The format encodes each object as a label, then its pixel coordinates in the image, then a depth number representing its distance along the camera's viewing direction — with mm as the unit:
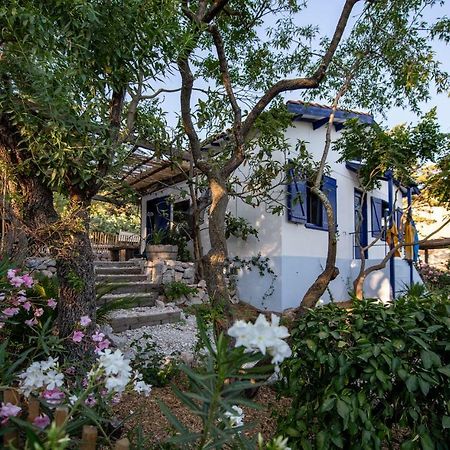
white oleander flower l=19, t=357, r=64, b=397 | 1369
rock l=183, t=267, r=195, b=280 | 8070
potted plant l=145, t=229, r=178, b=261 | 8250
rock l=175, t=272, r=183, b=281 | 7968
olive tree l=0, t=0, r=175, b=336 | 2283
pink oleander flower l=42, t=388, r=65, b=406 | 1467
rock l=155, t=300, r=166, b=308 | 6817
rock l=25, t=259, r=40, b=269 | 4656
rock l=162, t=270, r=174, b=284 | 7735
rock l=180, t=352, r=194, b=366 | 4099
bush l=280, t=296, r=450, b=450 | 1814
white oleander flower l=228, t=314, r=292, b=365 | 981
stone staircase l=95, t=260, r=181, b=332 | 5539
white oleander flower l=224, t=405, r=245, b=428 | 1346
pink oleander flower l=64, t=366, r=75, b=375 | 2553
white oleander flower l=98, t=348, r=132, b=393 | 1241
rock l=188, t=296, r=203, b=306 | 7361
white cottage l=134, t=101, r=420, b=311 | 7965
